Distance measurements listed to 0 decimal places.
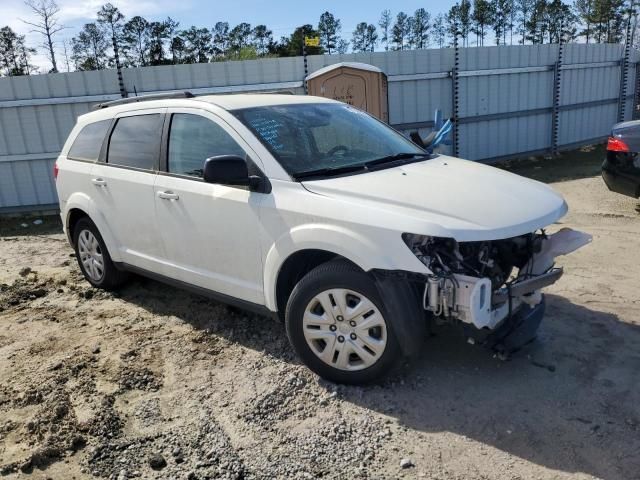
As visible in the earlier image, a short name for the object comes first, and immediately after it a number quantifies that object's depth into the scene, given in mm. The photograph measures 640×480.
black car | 6898
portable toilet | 9367
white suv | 3230
